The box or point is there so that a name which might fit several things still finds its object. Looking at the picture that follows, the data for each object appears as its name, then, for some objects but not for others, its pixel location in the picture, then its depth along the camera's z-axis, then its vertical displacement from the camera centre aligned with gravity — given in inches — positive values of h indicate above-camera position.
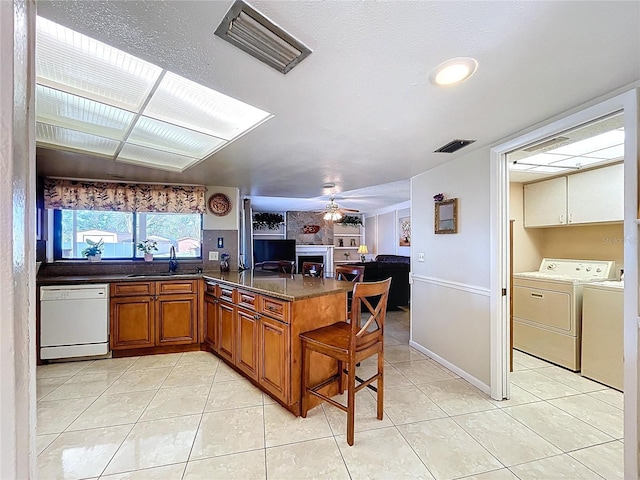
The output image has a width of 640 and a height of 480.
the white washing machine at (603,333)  98.7 -34.6
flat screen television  322.0 -12.6
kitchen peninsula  85.2 -30.1
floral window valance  134.3 +21.8
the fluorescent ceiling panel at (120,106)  53.6 +34.0
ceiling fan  204.8 +19.7
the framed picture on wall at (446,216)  111.6 +9.2
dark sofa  200.2 -27.8
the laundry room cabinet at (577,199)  113.7 +17.7
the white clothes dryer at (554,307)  112.6 -30.1
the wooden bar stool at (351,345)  71.2 -28.9
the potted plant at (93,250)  142.9 -5.3
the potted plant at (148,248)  151.6 -4.6
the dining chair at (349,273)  112.1 -14.3
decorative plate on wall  160.7 +20.2
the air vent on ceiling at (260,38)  40.8 +32.0
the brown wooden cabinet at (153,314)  126.0 -34.1
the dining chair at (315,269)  136.0 -14.9
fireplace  347.0 -19.9
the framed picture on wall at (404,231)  277.9 +7.6
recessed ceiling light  50.3 +31.4
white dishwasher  118.3 -34.6
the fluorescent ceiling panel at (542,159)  108.3 +31.5
